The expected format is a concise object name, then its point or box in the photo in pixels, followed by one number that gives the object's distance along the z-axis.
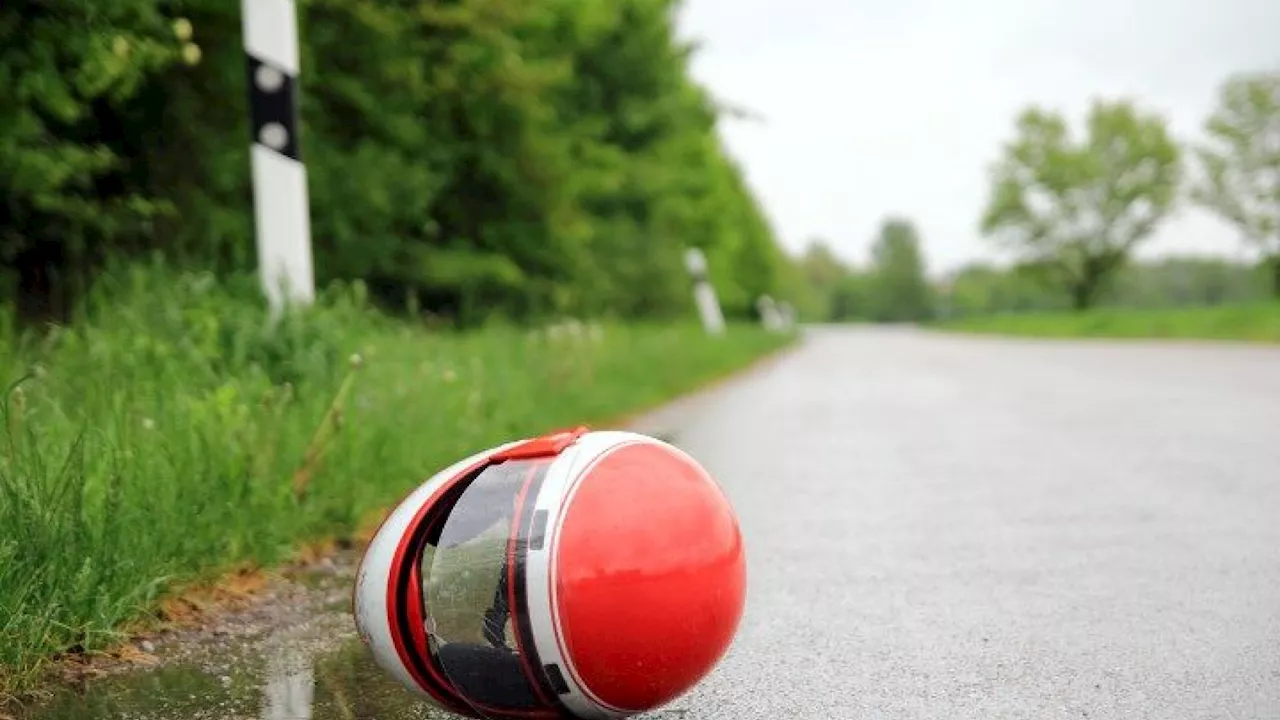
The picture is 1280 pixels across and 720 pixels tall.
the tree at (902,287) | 141.00
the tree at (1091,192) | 62.56
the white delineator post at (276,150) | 6.47
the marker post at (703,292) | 25.83
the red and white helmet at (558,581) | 2.58
